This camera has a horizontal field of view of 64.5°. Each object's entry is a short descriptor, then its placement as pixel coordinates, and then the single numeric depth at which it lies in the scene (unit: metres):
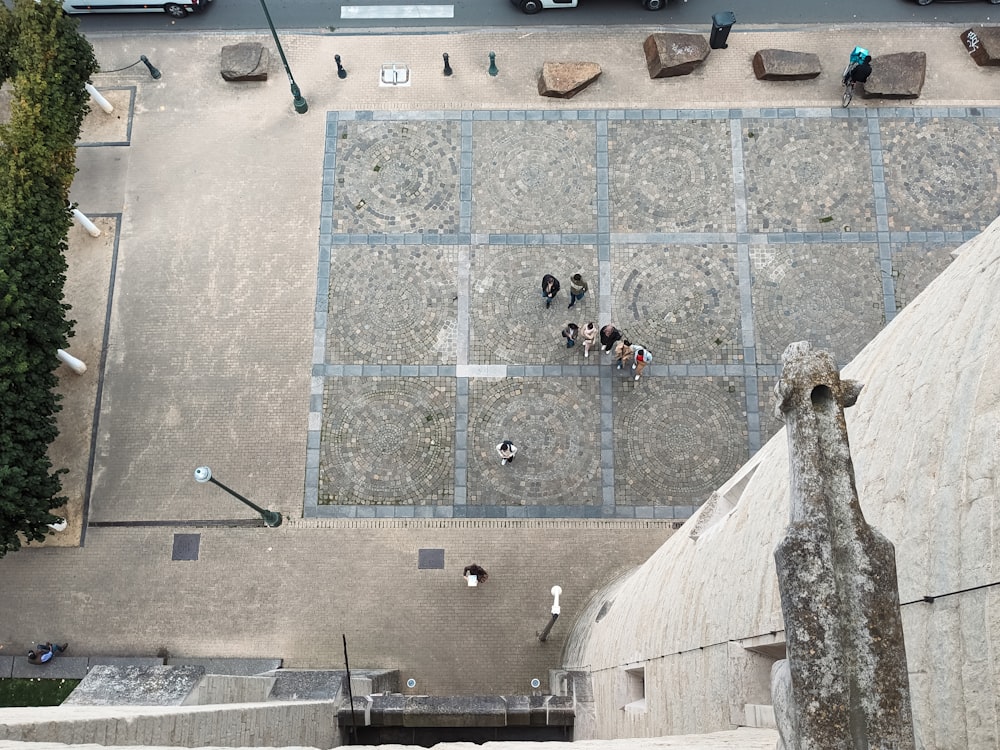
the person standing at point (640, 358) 18.09
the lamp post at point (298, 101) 20.38
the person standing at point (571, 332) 18.41
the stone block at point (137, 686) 12.00
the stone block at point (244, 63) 21.33
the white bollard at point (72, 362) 18.41
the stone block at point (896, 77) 20.44
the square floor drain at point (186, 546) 17.88
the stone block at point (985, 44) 20.59
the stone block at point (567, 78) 20.84
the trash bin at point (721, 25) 20.77
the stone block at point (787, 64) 20.75
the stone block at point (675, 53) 20.78
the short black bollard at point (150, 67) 21.10
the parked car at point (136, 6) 21.81
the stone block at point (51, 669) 17.09
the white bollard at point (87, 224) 19.70
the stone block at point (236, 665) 16.88
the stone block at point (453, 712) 14.44
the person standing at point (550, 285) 18.36
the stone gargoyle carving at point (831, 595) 3.81
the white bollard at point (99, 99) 20.80
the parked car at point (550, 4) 21.97
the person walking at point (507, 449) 17.69
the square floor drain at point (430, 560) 17.75
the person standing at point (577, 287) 18.34
